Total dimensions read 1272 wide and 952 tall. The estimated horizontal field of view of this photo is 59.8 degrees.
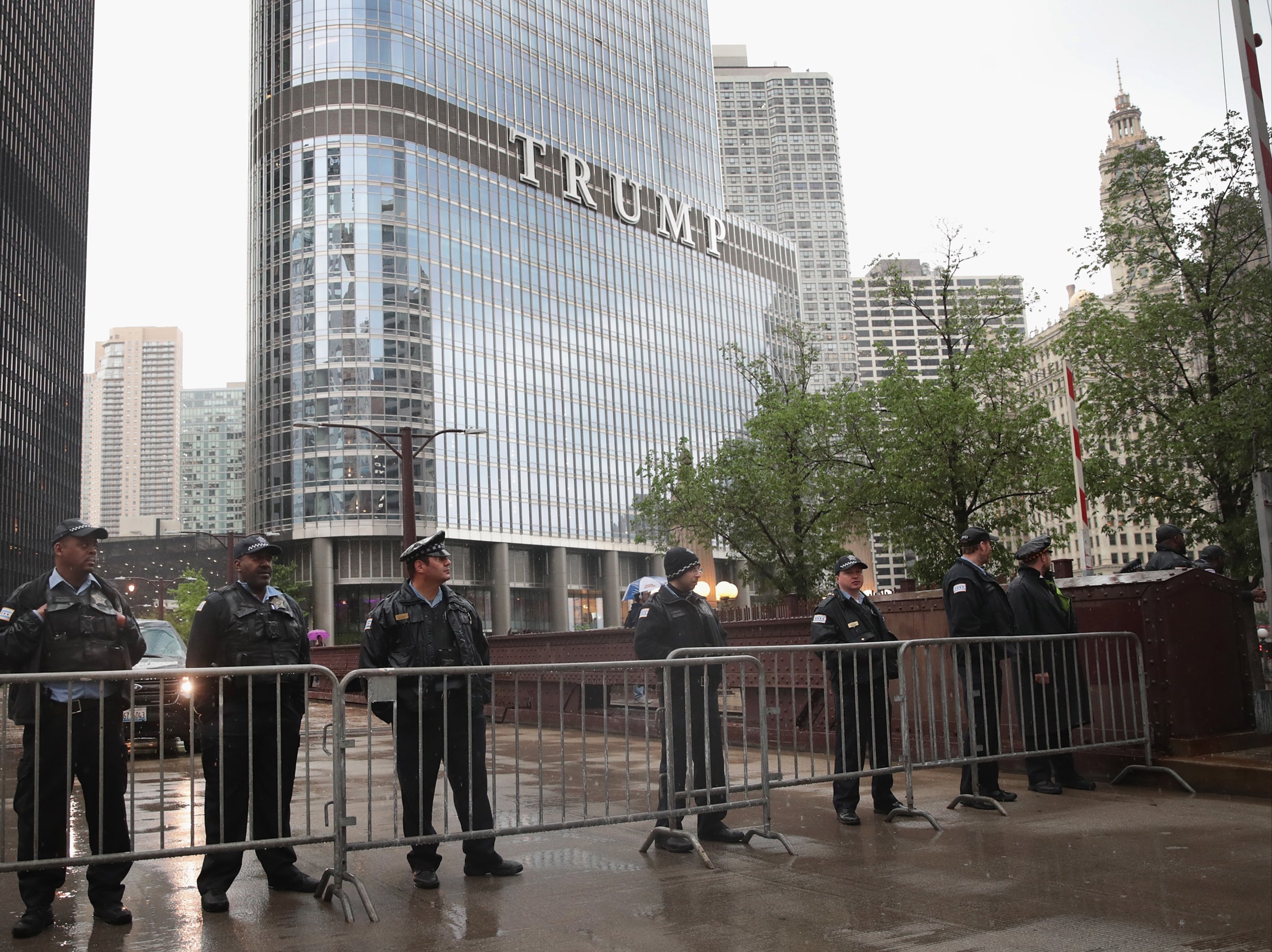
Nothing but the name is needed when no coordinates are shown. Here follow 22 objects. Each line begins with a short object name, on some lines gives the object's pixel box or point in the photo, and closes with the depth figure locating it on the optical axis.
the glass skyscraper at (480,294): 71.88
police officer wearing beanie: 6.80
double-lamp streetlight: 25.45
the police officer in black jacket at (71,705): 5.26
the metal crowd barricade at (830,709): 7.25
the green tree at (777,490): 34.59
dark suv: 12.50
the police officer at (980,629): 7.93
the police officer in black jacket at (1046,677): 8.27
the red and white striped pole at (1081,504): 11.82
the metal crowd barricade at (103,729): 5.18
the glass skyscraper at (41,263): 97.94
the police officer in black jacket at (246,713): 5.69
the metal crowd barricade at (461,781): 5.68
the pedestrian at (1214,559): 11.38
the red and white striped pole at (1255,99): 9.34
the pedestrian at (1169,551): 10.82
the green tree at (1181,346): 23.38
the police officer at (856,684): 7.45
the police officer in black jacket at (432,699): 5.91
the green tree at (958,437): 27.19
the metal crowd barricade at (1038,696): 7.83
